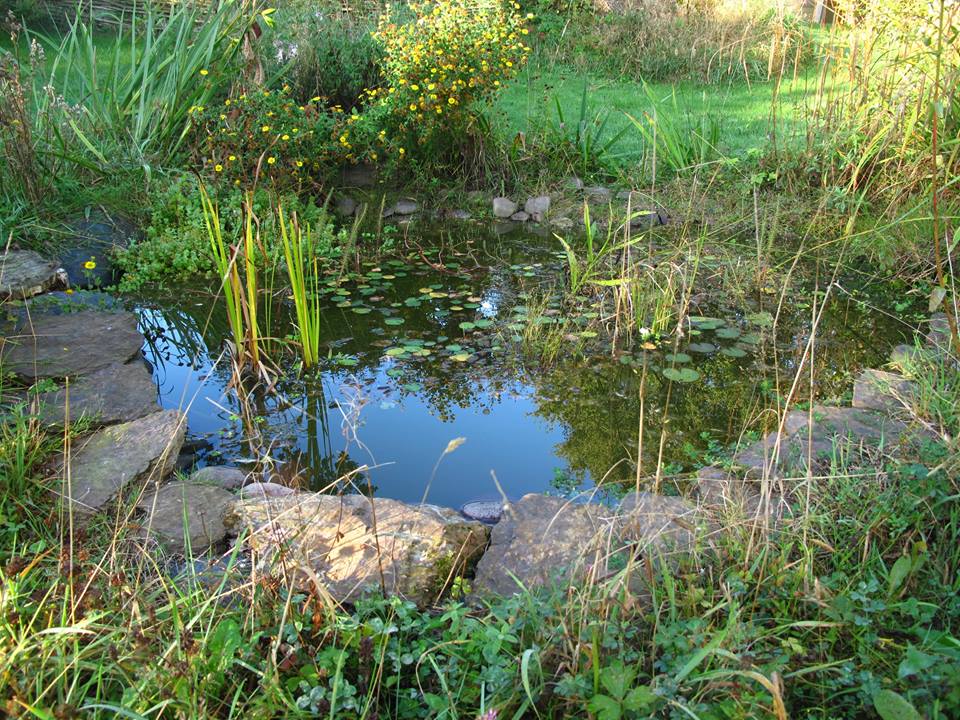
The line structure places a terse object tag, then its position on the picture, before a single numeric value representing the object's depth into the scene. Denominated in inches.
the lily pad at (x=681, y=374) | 142.0
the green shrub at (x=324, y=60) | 256.4
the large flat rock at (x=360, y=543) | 79.8
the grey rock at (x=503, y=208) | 235.5
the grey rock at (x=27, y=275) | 152.4
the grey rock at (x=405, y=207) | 237.3
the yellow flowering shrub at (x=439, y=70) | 218.2
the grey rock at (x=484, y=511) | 108.1
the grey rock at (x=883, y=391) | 111.5
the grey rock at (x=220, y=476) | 105.6
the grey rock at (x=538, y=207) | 233.3
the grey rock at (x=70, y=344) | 126.6
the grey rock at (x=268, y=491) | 100.3
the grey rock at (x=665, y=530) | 78.8
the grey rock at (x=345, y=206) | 233.1
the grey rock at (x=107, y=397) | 112.6
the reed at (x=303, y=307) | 130.0
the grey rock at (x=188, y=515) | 91.3
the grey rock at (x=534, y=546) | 83.7
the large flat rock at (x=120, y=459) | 95.7
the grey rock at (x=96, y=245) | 181.3
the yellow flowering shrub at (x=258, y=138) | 205.0
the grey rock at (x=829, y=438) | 98.9
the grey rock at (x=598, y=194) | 233.3
